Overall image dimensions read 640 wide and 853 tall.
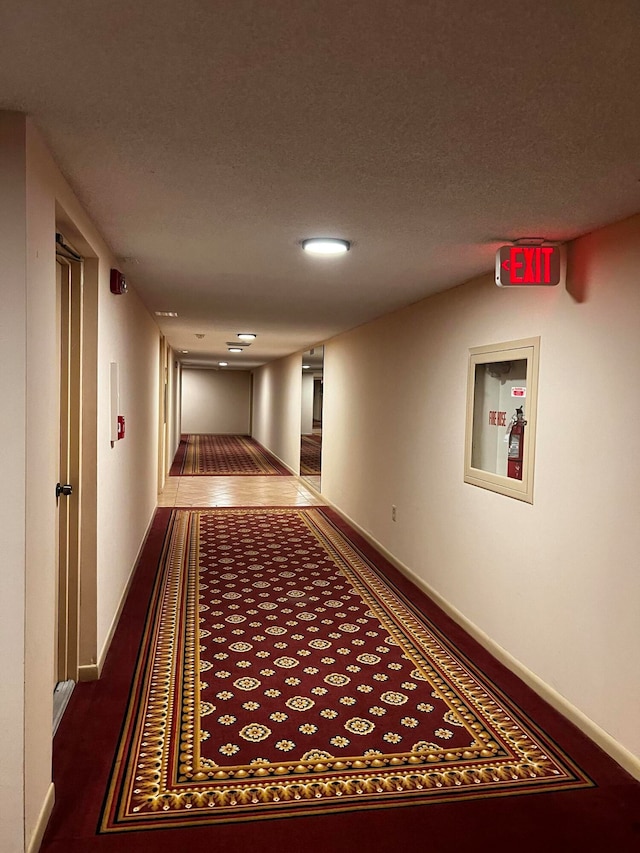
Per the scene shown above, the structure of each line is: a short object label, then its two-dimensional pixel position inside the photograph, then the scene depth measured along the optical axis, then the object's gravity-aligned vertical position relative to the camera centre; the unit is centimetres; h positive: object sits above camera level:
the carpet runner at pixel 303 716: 244 -154
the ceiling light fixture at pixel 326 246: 332 +82
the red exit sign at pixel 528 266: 319 +70
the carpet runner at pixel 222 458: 1244 -148
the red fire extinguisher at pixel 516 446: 372 -27
